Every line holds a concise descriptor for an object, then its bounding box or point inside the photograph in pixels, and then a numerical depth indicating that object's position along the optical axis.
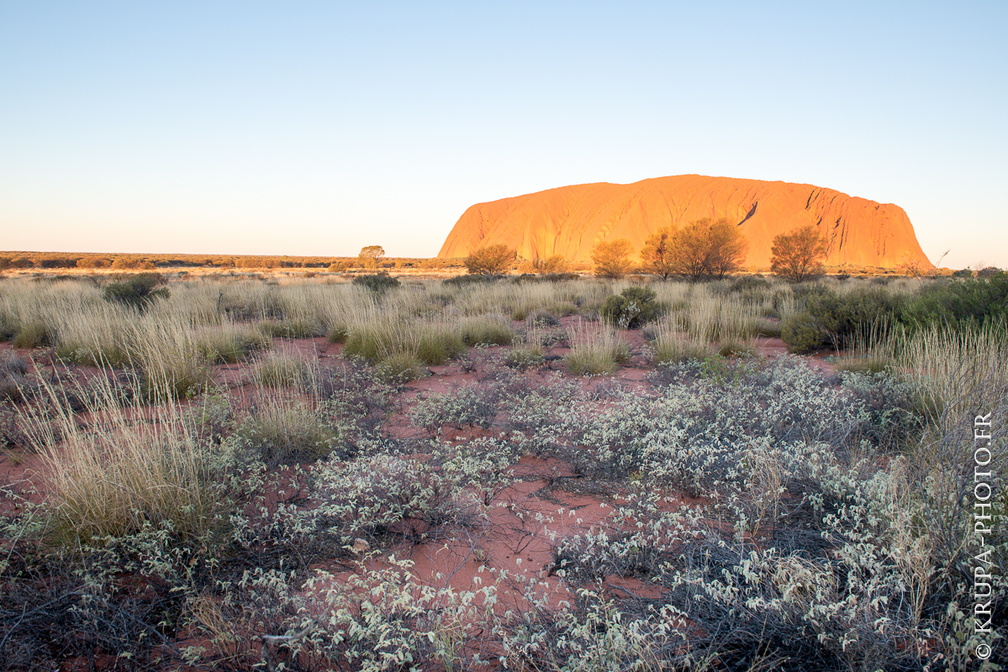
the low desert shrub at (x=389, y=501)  2.56
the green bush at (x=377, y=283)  14.71
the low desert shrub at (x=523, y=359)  6.53
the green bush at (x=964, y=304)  5.59
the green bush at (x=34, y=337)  7.83
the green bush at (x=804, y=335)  7.40
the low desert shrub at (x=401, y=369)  5.75
